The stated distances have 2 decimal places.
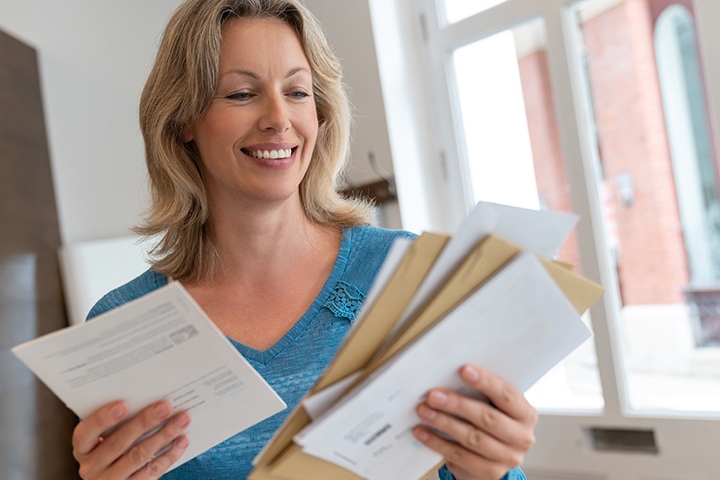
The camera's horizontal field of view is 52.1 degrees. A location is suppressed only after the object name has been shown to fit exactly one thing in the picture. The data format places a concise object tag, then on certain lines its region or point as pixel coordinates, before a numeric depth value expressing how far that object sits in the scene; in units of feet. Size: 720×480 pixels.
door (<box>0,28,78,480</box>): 7.39
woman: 4.10
